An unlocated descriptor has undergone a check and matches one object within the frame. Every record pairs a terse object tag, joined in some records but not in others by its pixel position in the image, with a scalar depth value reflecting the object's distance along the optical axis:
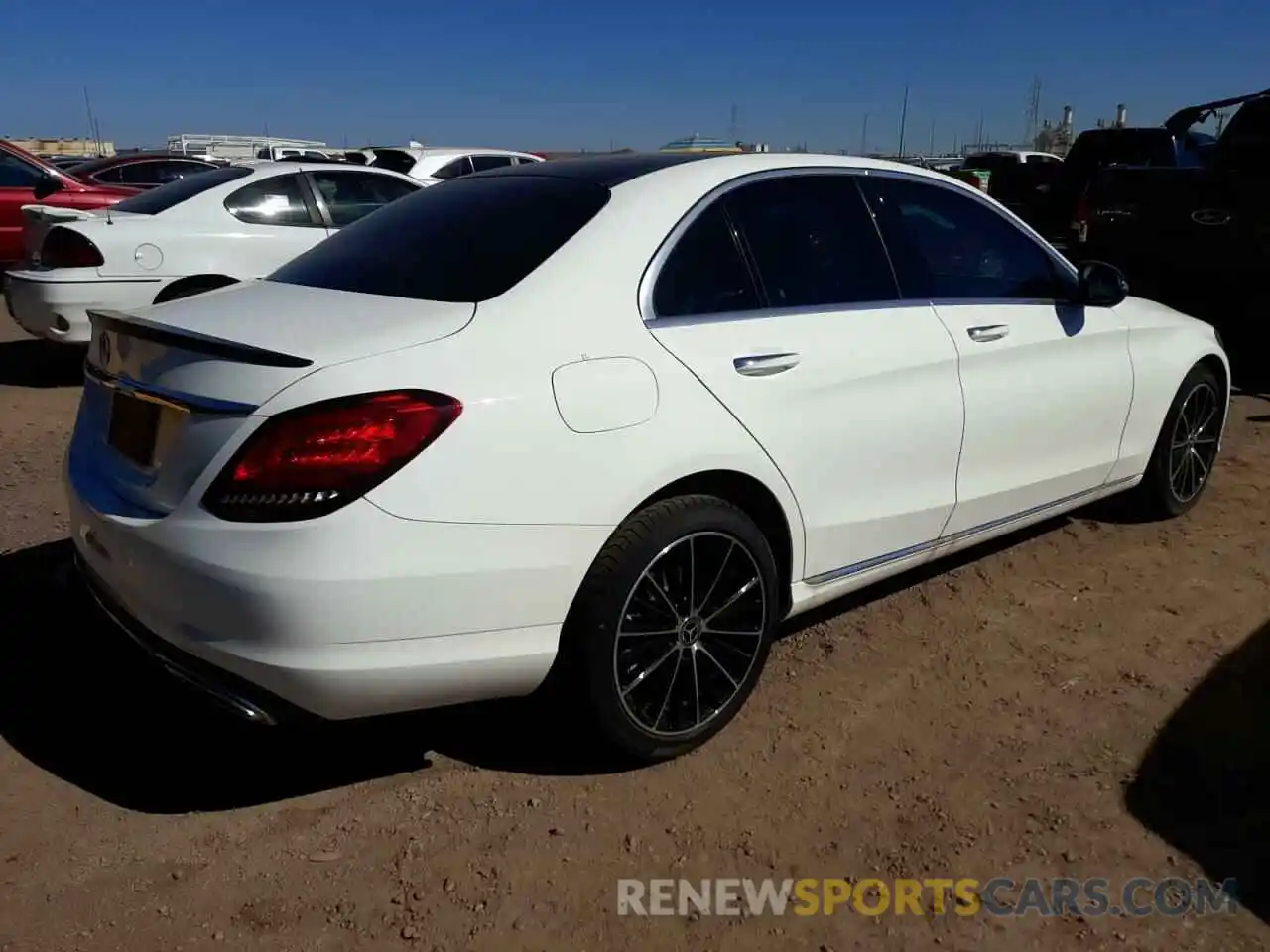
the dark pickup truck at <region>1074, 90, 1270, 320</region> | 7.50
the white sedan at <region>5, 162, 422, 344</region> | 7.02
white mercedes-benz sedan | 2.39
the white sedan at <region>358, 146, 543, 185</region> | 12.07
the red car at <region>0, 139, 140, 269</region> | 10.40
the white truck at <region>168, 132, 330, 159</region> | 33.19
